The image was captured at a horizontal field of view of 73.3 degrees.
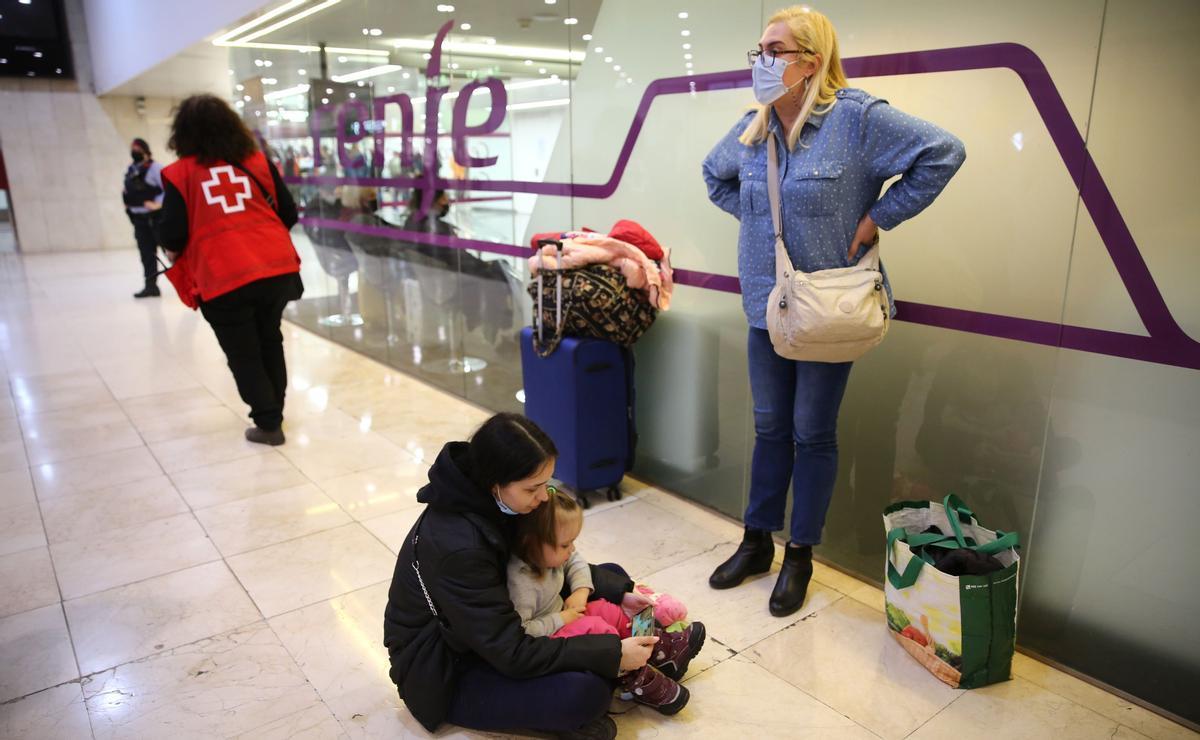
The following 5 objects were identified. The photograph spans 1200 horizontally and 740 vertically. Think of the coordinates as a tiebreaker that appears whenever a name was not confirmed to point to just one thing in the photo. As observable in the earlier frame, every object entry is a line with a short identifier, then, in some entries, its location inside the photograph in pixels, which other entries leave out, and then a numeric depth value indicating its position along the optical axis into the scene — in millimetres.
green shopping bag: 2010
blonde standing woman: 2066
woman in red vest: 3617
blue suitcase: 3100
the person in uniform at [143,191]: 7820
